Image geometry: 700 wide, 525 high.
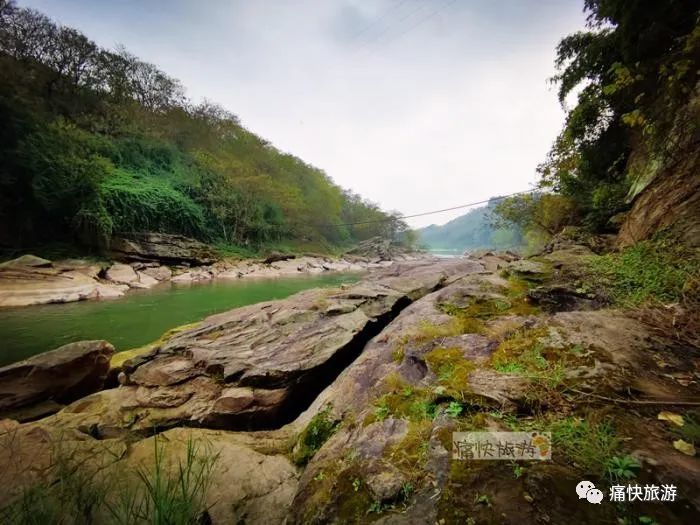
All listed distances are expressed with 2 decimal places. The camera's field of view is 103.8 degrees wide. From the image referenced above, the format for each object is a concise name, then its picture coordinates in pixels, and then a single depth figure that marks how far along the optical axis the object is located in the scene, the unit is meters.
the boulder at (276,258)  24.01
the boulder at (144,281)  13.16
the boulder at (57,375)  3.80
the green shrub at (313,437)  2.39
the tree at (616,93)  4.43
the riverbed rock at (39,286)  9.03
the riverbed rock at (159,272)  15.46
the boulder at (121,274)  13.25
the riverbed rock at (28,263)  9.99
